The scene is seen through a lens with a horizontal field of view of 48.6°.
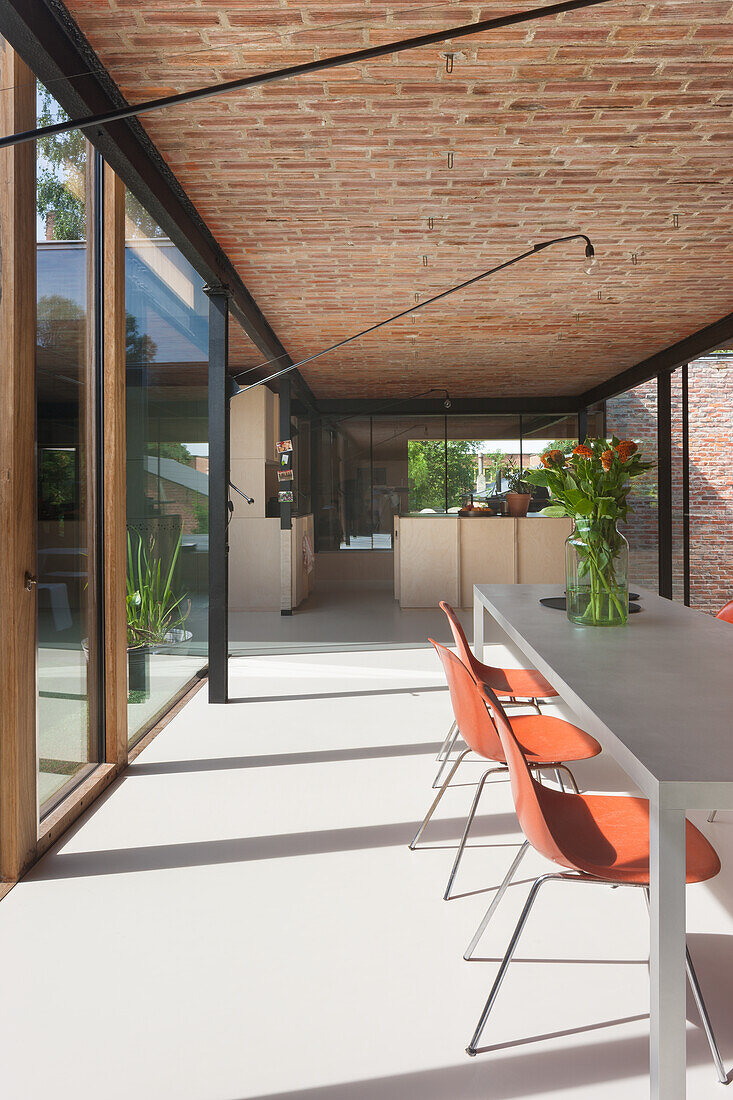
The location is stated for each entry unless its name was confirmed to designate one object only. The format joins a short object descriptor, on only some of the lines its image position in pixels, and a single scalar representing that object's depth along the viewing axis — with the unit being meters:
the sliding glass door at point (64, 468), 2.98
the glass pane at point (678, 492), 8.33
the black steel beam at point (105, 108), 2.40
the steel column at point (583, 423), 11.97
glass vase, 3.13
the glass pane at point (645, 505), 9.05
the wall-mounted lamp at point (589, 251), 4.20
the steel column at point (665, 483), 8.57
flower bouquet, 3.12
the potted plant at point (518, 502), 9.91
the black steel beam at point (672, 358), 7.21
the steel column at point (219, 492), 5.13
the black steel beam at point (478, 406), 12.08
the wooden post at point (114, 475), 3.71
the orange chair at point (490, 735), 2.50
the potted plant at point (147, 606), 4.21
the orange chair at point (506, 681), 3.26
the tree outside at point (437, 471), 12.32
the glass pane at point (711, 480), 7.60
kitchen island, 9.62
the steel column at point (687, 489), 8.12
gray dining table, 1.42
